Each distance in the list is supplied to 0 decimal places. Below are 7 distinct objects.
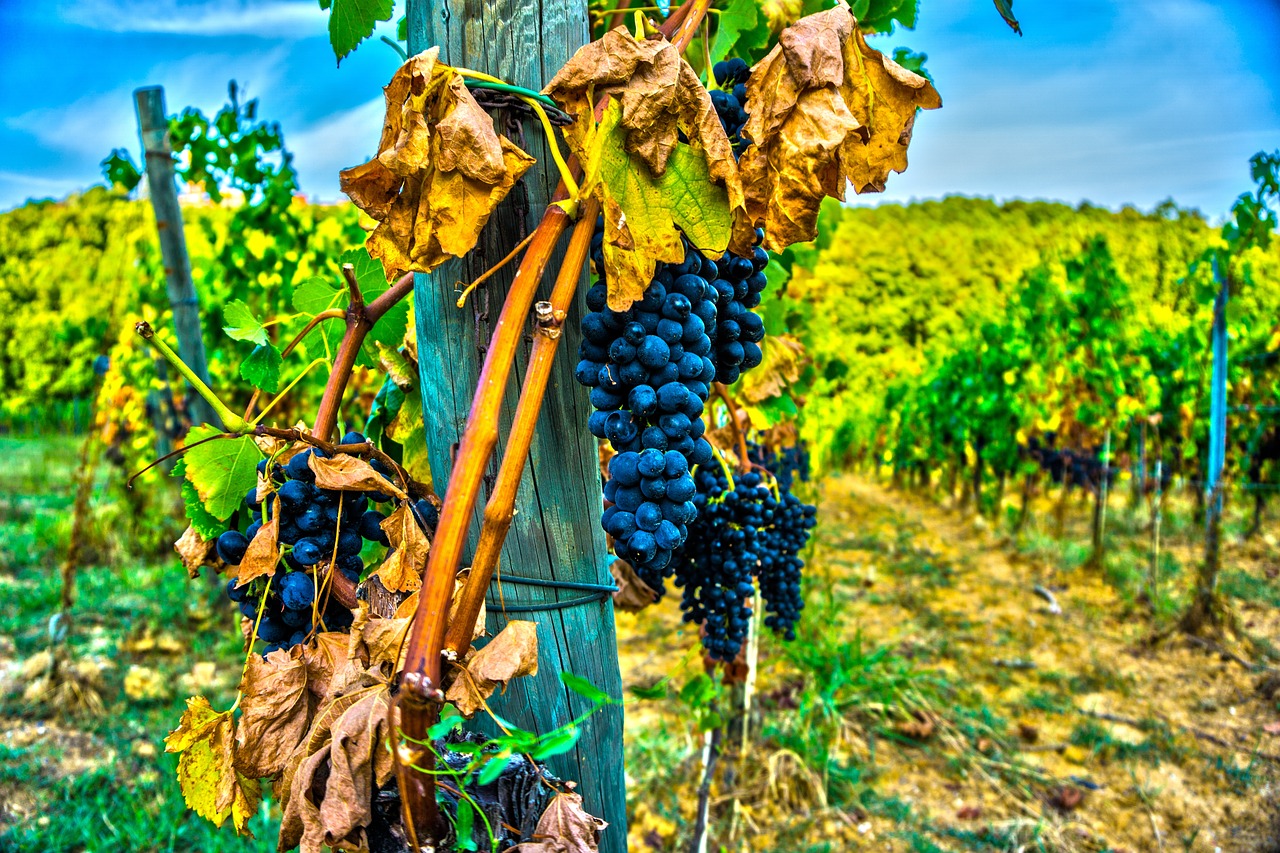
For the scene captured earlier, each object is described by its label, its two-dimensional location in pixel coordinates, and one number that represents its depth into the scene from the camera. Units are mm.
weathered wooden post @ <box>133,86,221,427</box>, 3217
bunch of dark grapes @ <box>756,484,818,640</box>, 2057
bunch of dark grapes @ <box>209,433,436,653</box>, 1038
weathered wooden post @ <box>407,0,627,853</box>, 1012
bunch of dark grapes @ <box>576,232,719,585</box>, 896
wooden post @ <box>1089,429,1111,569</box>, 6258
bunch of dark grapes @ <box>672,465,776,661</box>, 1844
